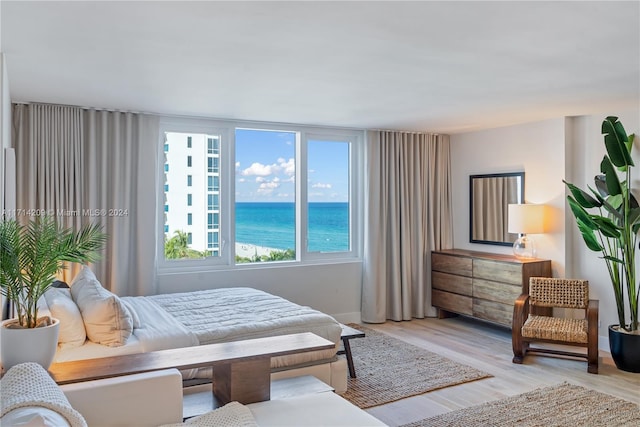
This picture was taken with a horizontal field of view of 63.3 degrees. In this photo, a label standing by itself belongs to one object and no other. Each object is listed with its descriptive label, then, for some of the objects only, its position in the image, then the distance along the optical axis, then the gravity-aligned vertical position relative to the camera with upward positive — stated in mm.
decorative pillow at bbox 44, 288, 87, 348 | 3059 -636
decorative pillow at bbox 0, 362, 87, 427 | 1718 -642
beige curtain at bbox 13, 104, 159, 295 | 4566 +366
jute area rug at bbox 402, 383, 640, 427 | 3305 -1313
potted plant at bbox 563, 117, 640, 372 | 4348 -99
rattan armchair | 4324 -952
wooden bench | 2479 -728
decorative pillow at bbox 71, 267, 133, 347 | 3141 -626
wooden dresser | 5316 -723
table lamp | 5348 -39
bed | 3113 -743
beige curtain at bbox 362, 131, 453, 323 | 6215 -103
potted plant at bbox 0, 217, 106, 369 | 2336 -296
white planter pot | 2318 -581
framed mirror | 5875 +140
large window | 5434 +247
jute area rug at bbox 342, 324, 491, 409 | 3846 -1301
